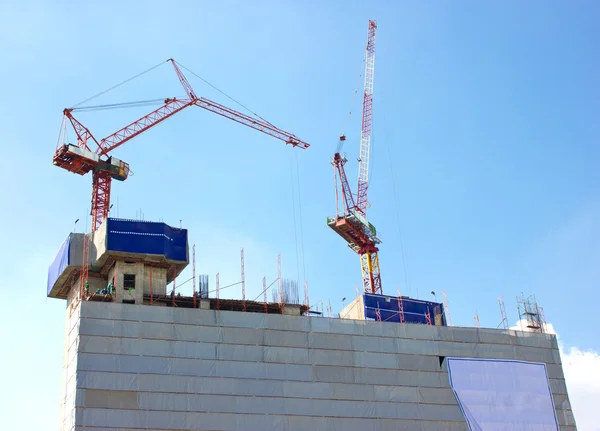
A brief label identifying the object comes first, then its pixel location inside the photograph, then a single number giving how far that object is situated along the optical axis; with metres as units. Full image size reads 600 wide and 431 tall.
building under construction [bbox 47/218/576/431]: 65.88
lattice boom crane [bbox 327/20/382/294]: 130.50
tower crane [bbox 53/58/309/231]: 104.50
